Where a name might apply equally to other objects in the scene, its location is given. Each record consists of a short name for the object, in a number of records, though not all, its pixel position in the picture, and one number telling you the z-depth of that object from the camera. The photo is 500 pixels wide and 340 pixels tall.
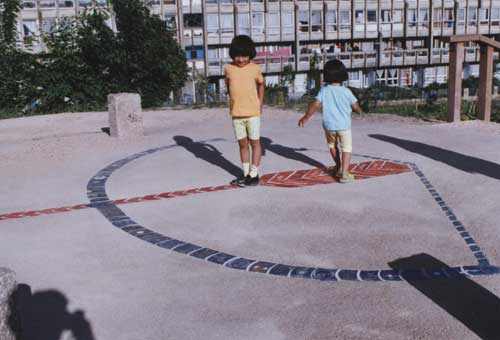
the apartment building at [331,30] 52.97
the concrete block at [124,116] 11.45
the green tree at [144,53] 19.81
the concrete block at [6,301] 2.96
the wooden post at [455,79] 11.52
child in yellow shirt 6.89
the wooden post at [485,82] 11.55
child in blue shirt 7.04
